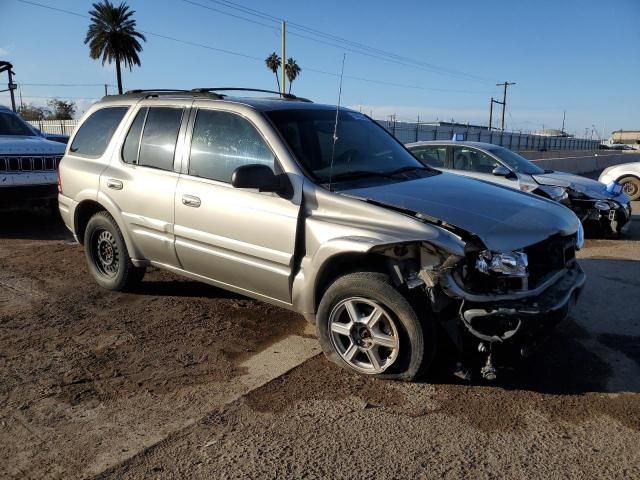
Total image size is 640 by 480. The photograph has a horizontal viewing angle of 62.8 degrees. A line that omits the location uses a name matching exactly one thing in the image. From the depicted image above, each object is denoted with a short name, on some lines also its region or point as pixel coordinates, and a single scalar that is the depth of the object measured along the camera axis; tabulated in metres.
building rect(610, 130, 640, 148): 107.52
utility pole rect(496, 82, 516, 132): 64.01
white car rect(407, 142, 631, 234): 8.06
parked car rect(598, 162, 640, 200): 12.84
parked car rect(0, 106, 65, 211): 7.71
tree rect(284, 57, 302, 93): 61.13
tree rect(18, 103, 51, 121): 66.04
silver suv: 3.15
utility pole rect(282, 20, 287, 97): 28.74
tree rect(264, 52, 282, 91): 61.64
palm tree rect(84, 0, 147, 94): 43.28
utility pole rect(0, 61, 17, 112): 12.99
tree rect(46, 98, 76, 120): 73.12
